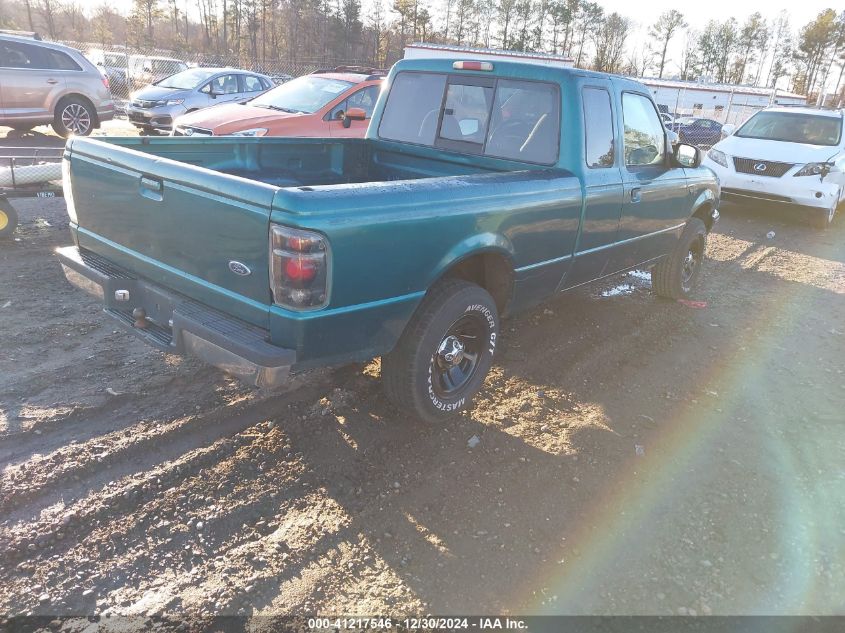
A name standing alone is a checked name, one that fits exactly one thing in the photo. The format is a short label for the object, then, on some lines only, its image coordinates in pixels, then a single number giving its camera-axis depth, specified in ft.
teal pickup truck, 9.09
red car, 29.19
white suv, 33.30
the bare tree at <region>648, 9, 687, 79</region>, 253.24
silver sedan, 45.47
